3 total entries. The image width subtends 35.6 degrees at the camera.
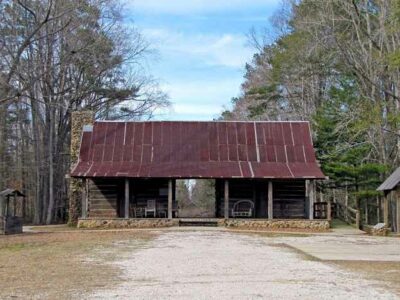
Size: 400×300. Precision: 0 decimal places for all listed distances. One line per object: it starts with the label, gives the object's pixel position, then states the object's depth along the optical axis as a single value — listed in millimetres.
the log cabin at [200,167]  28375
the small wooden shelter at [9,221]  25078
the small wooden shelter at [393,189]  25234
